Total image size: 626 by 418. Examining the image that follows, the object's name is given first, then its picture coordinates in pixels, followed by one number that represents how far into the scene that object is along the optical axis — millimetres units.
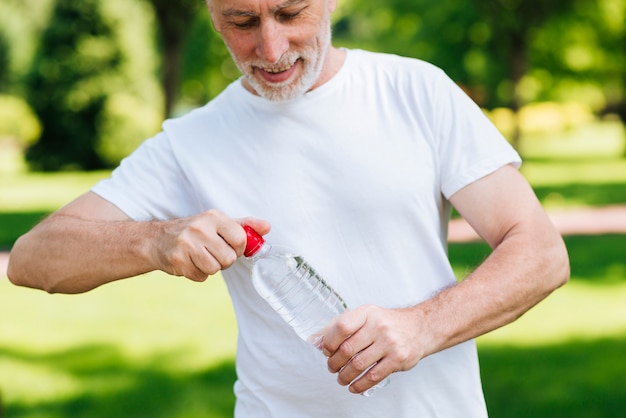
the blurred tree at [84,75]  28484
